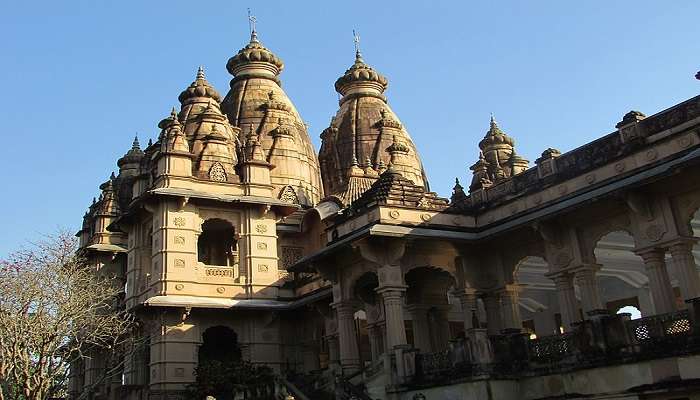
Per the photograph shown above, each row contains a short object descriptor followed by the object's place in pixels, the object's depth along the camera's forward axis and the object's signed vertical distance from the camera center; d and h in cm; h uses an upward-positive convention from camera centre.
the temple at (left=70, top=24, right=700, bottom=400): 1531 +434
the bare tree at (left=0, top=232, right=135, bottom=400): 1881 +370
